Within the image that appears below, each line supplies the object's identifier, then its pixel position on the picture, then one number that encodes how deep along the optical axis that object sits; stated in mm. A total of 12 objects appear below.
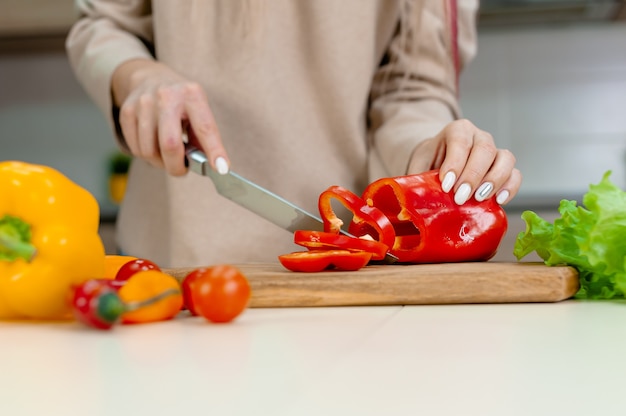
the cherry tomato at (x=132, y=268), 948
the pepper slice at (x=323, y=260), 1064
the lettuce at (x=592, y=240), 977
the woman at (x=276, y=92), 1587
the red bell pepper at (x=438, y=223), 1225
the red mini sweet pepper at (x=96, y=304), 736
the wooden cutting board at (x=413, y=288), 970
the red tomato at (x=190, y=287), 846
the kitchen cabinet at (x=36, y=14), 3211
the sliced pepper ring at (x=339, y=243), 1097
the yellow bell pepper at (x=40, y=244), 841
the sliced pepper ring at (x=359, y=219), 1204
